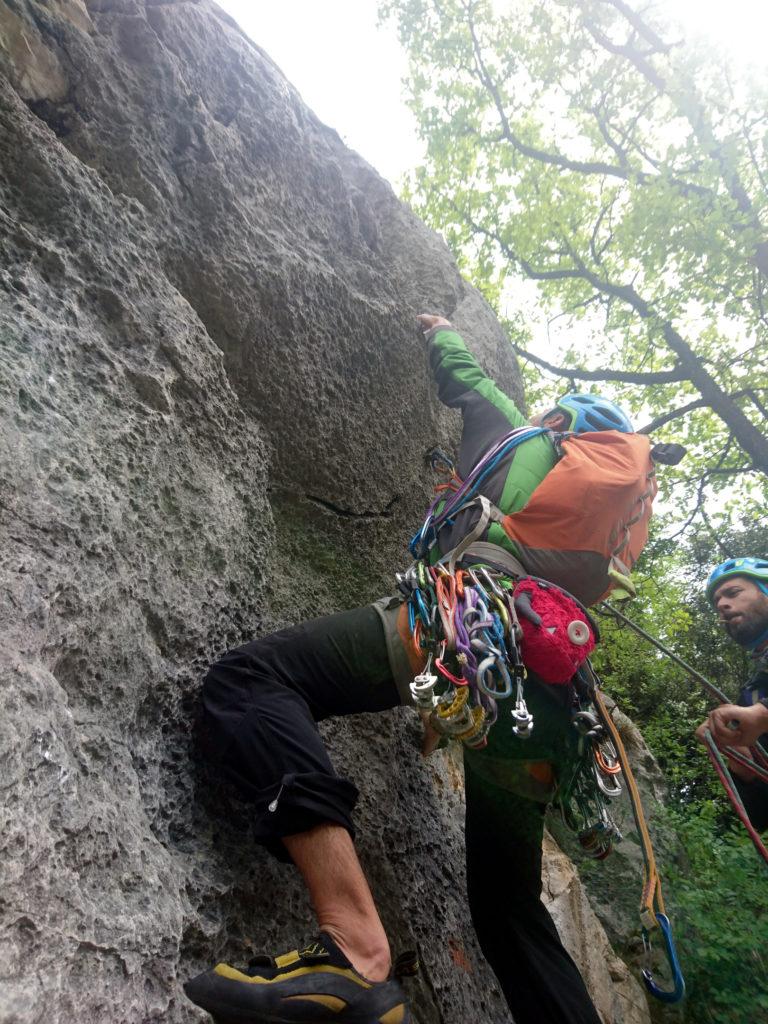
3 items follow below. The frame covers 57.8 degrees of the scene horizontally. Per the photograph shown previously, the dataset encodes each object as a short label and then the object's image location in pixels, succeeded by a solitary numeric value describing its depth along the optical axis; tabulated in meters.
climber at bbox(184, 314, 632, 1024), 1.50
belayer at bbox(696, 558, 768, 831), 3.31
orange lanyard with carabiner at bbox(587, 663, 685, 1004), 2.00
